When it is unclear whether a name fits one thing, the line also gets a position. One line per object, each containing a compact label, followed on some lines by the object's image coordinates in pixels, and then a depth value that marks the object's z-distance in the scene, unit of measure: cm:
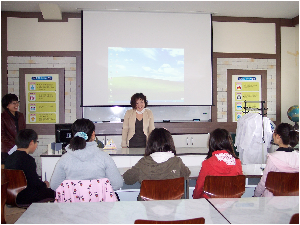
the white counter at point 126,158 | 308
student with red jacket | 213
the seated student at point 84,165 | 192
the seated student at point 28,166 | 222
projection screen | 478
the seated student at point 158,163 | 202
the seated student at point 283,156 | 208
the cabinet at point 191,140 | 496
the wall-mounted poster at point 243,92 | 523
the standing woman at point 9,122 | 367
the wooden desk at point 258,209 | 138
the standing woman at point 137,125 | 367
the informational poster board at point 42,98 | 485
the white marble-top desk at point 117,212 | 138
